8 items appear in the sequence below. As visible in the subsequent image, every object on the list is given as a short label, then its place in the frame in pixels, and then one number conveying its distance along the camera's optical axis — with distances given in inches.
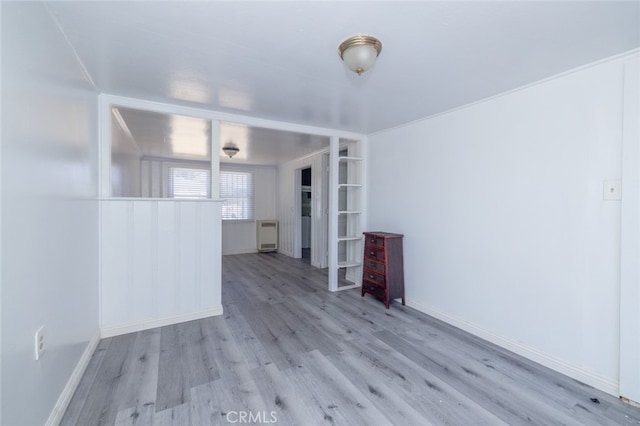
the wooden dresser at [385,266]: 126.2
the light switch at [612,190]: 69.9
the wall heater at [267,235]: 262.1
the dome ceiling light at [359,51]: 62.5
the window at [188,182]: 229.8
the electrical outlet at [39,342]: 49.9
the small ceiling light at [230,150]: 182.1
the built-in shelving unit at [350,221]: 150.3
